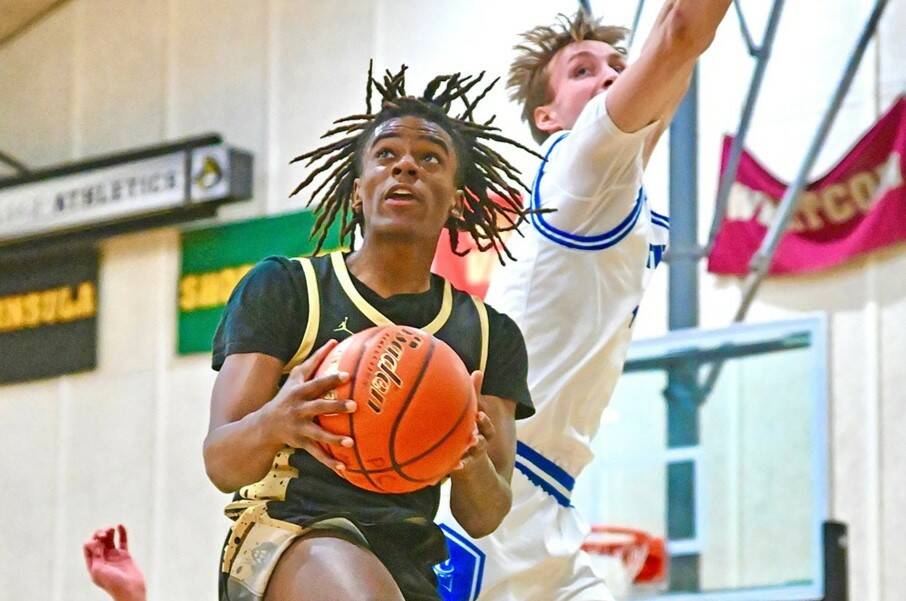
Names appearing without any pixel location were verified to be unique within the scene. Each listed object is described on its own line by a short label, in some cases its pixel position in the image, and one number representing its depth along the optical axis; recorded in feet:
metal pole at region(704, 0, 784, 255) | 48.66
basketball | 16.31
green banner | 65.54
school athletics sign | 67.44
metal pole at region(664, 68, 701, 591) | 48.45
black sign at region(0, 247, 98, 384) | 73.16
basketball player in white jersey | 22.69
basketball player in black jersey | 16.74
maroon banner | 48.71
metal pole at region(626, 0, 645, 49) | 45.76
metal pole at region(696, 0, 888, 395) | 48.62
